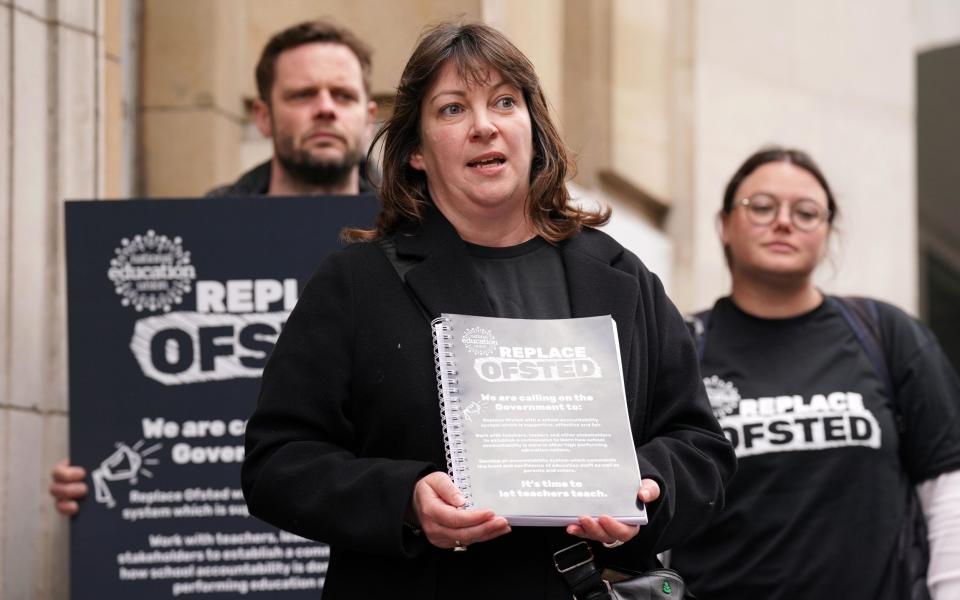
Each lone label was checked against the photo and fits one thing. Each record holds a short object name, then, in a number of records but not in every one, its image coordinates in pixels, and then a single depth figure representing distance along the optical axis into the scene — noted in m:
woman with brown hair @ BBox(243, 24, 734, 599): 5.93
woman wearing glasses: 9.10
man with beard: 10.70
